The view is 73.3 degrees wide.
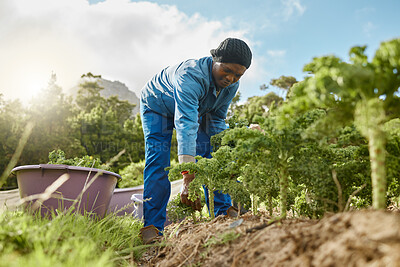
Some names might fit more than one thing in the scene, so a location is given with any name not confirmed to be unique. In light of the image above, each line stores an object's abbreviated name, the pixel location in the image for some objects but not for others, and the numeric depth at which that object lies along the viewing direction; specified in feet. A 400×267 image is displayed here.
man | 7.63
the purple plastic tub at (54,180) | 8.01
